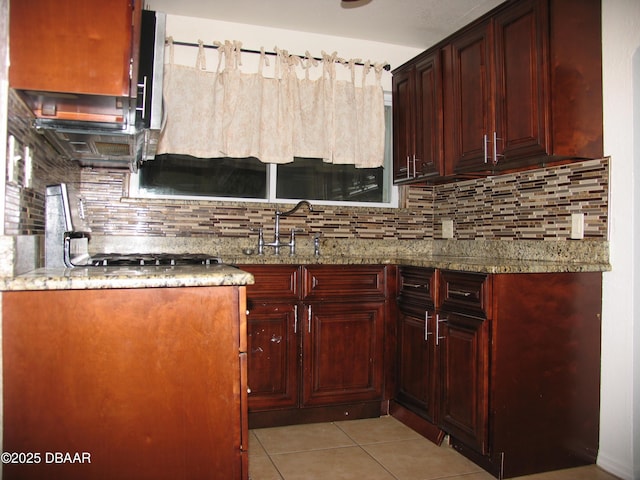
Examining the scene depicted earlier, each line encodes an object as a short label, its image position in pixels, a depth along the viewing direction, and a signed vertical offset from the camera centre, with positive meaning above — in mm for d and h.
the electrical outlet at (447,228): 3490 +98
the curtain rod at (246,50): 3190 +1234
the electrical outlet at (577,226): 2434 +81
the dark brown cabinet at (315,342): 2768 -562
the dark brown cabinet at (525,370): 2184 -563
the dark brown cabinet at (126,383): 1385 -404
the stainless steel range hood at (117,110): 1712 +458
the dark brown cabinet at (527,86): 2285 +754
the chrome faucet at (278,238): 3225 +22
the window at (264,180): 3240 +410
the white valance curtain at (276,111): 3148 +843
